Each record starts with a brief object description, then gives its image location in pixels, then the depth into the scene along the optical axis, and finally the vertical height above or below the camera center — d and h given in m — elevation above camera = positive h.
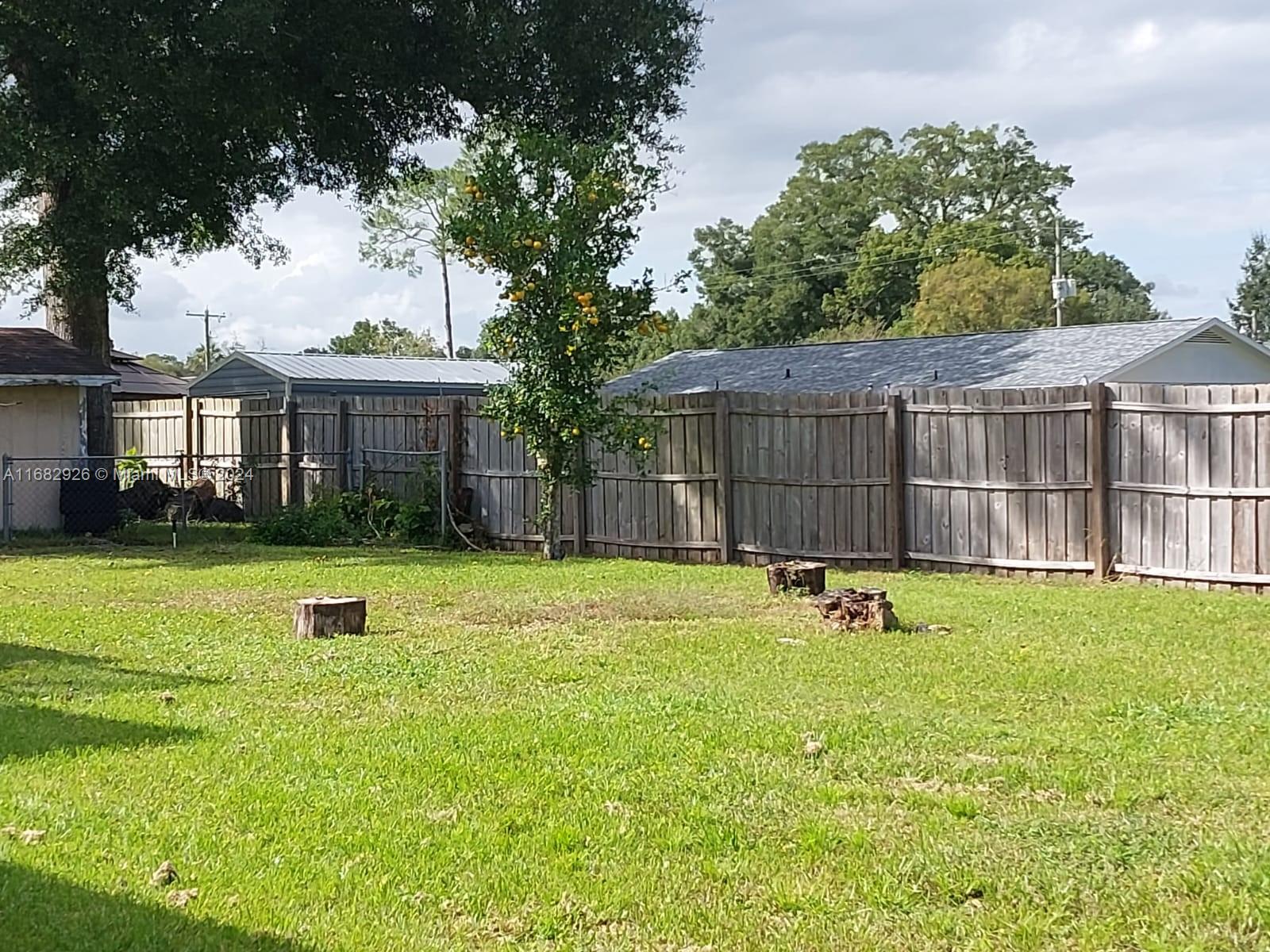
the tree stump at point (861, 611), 10.16 -1.12
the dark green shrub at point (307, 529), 19.12 -0.89
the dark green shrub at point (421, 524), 19.08 -0.84
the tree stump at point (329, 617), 10.28 -1.12
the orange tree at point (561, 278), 16.14 +2.05
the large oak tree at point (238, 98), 18.20 +5.06
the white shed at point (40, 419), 19.78 +0.67
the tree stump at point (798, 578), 12.58 -1.08
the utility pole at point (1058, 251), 48.72 +7.11
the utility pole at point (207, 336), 61.34 +5.52
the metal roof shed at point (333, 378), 26.91 +1.66
